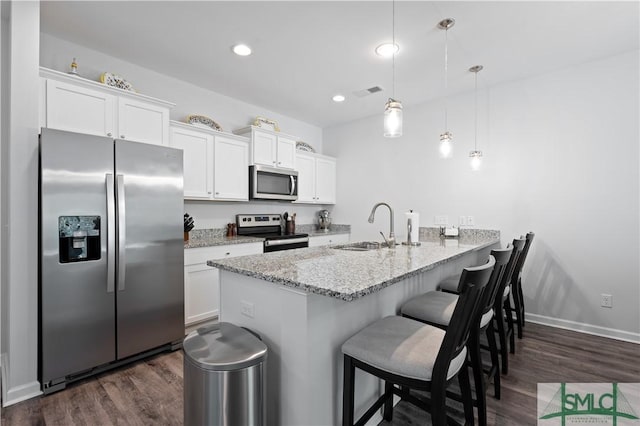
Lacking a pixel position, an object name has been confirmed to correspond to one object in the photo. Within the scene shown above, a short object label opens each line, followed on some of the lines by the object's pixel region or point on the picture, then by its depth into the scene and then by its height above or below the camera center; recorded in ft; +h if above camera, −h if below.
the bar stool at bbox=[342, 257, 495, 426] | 3.58 -1.83
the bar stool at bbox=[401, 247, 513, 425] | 4.67 -1.86
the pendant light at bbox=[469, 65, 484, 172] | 9.87 +1.85
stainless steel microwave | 12.35 +1.27
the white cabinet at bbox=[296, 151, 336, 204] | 14.82 +1.79
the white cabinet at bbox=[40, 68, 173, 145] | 7.30 +2.73
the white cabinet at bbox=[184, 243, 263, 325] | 9.40 -2.25
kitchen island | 4.16 -1.57
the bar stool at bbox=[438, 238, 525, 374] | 6.52 -2.02
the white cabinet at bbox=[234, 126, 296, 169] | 12.41 +2.81
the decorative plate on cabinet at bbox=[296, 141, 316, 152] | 15.66 +3.50
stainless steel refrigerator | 6.48 -0.96
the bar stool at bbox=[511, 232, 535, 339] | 8.35 -2.38
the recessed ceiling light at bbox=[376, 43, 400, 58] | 8.59 +4.73
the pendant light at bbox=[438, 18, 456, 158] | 7.59 +4.72
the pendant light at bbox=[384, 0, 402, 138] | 6.21 +1.94
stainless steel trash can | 3.88 -2.21
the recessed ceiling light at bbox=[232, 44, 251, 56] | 8.71 +4.76
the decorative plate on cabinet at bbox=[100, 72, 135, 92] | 8.52 +3.77
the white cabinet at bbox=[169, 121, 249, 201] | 10.36 +1.85
